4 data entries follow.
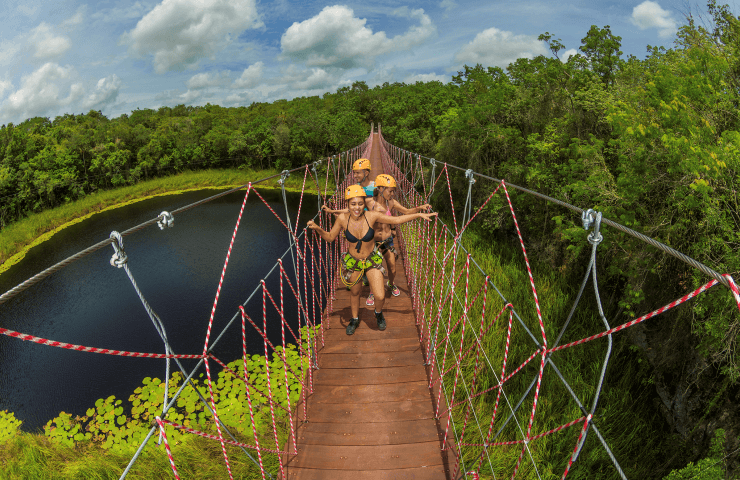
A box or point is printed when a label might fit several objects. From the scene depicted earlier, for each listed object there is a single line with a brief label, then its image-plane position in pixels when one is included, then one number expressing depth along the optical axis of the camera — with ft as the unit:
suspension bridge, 5.85
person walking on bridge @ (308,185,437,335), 8.05
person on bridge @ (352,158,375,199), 10.37
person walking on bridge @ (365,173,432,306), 9.22
